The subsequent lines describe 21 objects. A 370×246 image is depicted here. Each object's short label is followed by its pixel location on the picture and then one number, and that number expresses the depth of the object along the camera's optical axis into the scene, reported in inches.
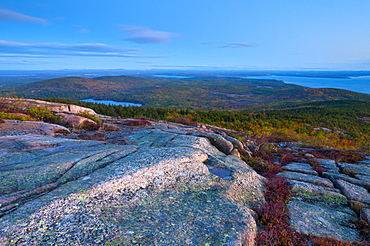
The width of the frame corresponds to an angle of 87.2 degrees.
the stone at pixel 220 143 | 604.6
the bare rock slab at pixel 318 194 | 359.3
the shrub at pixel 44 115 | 949.1
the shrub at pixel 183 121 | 1299.8
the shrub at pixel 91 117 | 1068.2
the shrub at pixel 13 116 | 829.0
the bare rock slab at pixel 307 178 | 427.8
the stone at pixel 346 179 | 439.4
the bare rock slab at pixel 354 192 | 365.1
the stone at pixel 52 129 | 667.8
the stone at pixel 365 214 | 298.6
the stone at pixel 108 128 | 841.8
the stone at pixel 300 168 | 510.9
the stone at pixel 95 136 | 645.9
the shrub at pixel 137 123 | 1032.8
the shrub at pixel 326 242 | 234.2
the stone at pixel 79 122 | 840.9
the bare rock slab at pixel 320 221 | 263.7
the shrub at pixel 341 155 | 679.1
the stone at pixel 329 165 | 542.4
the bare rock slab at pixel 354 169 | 510.8
